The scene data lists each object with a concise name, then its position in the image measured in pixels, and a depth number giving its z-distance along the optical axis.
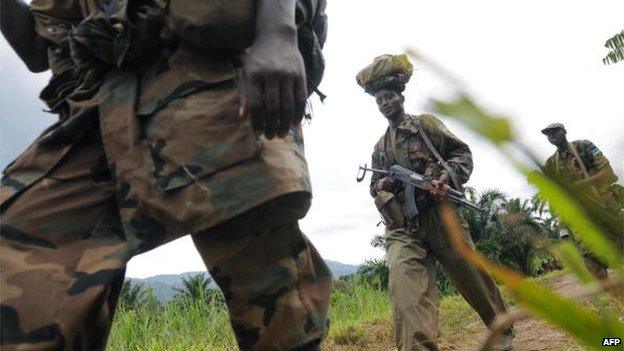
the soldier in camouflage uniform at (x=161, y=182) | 1.23
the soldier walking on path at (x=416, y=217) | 3.50
